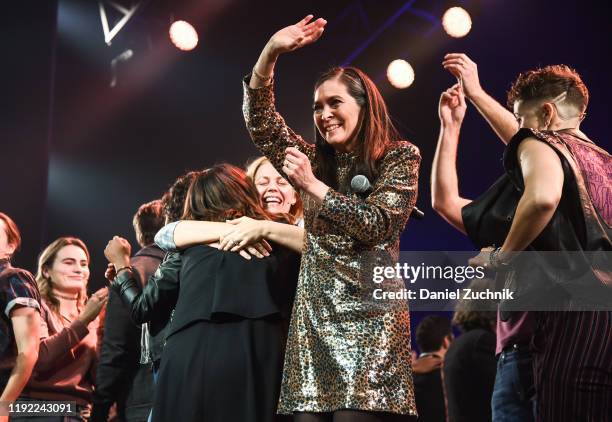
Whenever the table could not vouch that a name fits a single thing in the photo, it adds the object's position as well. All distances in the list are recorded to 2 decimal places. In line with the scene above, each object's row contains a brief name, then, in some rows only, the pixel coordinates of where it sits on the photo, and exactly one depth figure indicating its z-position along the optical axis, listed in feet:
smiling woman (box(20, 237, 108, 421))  11.94
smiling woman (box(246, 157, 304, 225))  11.42
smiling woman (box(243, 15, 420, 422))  6.93
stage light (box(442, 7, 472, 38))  20.93
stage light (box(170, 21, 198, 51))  23.80
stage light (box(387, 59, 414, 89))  21.90
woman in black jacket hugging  7.98
